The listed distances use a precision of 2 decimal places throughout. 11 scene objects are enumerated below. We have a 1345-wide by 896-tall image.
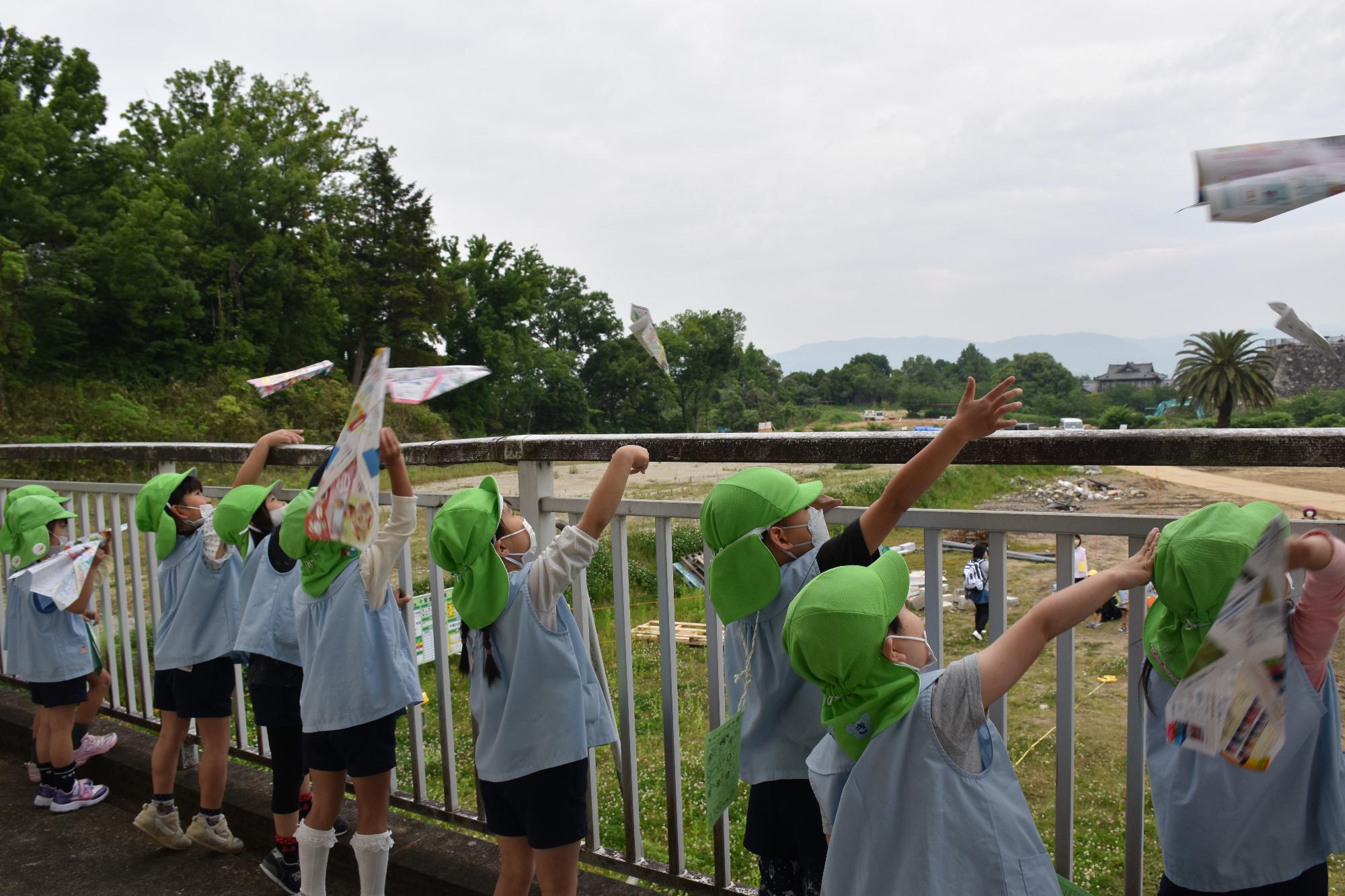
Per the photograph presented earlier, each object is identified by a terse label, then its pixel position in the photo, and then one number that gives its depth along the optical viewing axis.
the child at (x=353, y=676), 2.78
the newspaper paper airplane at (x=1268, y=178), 1.35
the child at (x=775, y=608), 2.03
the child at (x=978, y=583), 8.84
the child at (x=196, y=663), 3.51
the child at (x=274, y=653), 3.09
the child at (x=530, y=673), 2.35
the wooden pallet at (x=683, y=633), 13.27
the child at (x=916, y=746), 1.58
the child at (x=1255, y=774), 1.57
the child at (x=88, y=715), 4.20
